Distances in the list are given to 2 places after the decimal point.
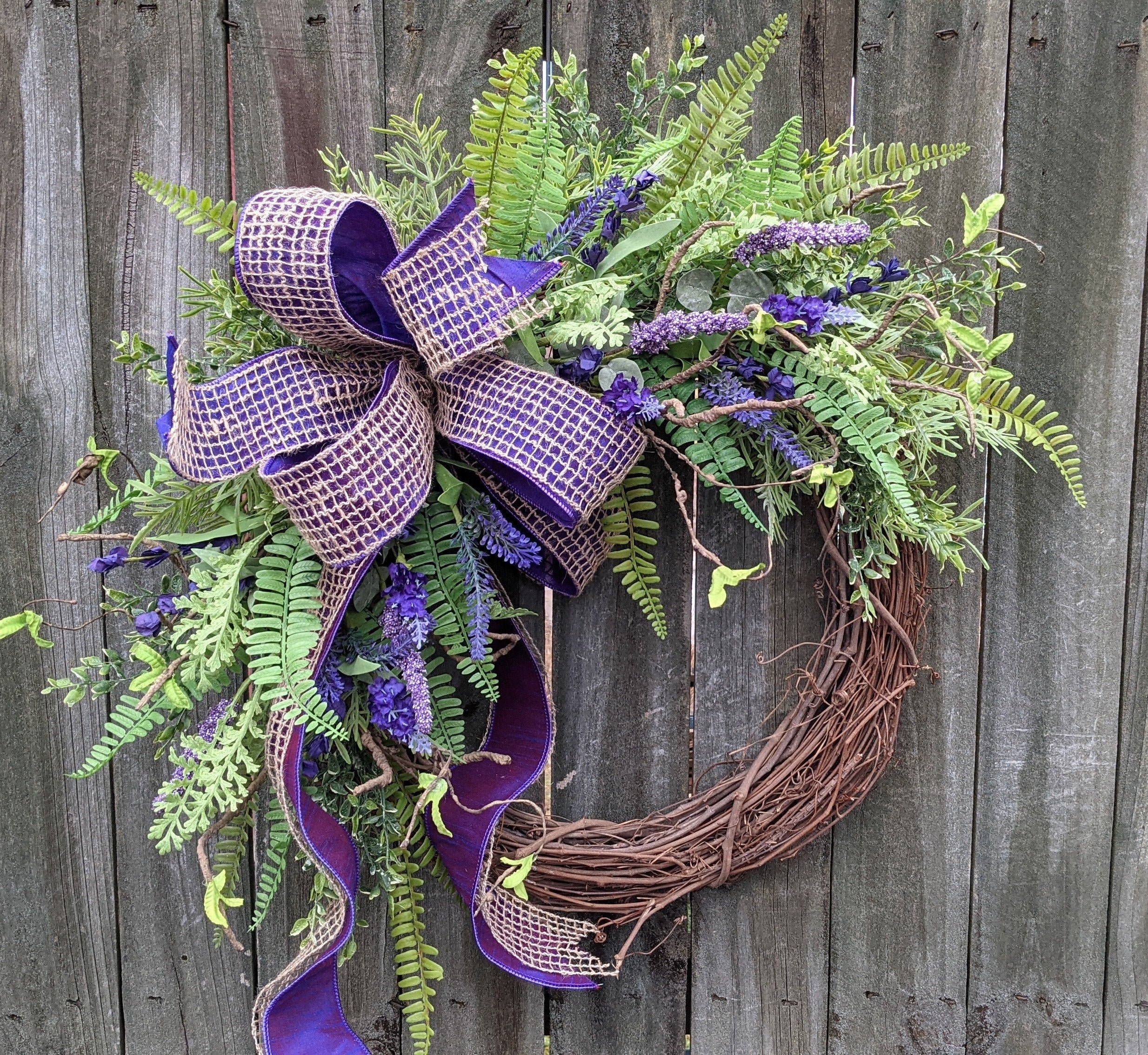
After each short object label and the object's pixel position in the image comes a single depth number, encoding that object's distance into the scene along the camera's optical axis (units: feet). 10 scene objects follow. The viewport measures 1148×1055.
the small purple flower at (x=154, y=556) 3.13
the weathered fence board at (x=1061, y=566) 3.53
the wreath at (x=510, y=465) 2.63
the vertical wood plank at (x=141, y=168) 3.58
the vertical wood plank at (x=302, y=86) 3.53
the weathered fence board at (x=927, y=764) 3.52
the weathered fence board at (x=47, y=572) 3.62
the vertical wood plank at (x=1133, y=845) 3.73
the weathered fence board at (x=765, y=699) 3.53
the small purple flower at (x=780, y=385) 2.88
